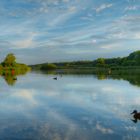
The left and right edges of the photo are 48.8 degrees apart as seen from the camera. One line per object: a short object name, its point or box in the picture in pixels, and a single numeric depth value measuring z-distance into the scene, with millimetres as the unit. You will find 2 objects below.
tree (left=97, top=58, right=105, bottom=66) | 82190
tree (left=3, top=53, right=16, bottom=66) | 57142
